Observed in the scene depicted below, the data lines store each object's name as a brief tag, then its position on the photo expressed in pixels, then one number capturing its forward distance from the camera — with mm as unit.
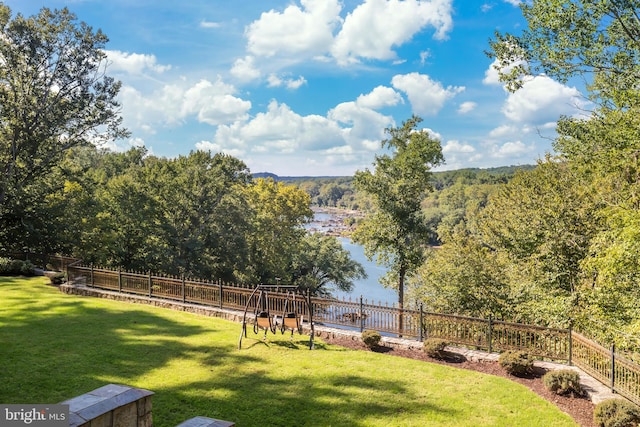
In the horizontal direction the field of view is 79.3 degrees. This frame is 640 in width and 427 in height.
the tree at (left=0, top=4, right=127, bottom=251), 23047
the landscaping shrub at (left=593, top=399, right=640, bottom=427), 7531
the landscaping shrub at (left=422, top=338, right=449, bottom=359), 11305
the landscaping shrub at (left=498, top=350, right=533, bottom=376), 10180
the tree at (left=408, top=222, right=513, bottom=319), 19000
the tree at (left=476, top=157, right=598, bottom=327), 15164
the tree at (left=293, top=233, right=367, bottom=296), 40344
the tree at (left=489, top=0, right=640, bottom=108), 11453
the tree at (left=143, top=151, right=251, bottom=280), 29781
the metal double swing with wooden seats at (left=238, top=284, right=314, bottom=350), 11719
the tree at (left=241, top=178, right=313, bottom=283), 35938
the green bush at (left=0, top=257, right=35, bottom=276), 20891
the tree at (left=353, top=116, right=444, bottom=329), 19297
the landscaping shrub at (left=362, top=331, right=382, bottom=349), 12125
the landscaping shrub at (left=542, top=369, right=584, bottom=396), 9102
